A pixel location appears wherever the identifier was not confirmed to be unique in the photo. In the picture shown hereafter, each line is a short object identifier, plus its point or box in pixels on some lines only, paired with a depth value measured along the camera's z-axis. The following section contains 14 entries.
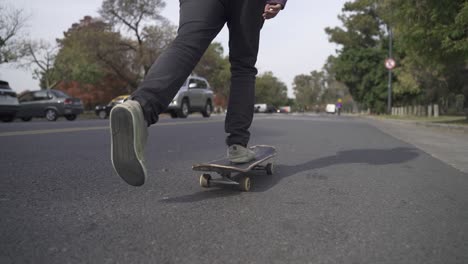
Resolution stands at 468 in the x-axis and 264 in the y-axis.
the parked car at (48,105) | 18.62
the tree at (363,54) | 40.94
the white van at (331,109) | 72.06
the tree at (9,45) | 32.66
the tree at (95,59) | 36.31
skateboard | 2.48
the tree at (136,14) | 36.69
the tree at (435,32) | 11.28
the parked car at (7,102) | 14.67
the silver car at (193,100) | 17.38
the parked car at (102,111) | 26.55
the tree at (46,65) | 38.79
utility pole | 28.39
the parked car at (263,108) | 72.23
